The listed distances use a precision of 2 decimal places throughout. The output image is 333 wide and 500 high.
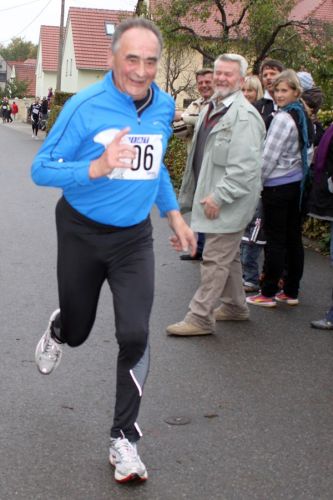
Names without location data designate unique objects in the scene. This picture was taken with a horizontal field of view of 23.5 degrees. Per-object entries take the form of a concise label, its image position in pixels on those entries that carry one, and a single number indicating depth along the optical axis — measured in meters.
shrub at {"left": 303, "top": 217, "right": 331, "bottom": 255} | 9.13
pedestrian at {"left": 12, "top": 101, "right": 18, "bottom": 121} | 62.38
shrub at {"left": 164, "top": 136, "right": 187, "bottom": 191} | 13.90
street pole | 38.40
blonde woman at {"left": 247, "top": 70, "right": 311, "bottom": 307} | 6.15
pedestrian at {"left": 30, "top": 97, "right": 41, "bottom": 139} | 34.67
